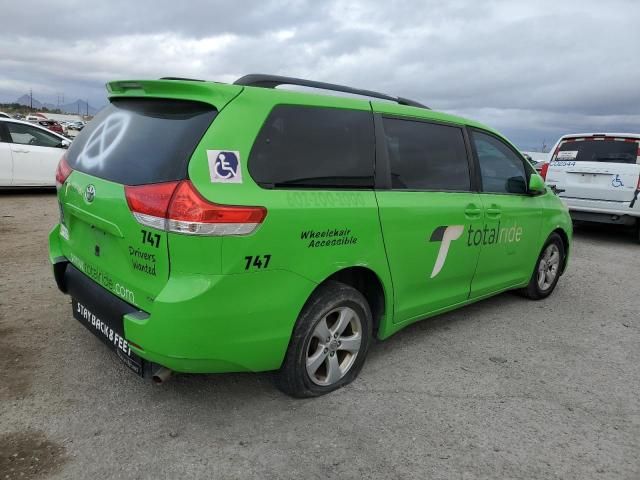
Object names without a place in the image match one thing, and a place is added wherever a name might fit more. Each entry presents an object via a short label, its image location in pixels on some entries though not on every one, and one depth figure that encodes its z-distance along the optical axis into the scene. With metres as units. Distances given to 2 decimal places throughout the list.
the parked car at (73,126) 44.45
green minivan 2.33
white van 8.10
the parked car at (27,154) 9.41
